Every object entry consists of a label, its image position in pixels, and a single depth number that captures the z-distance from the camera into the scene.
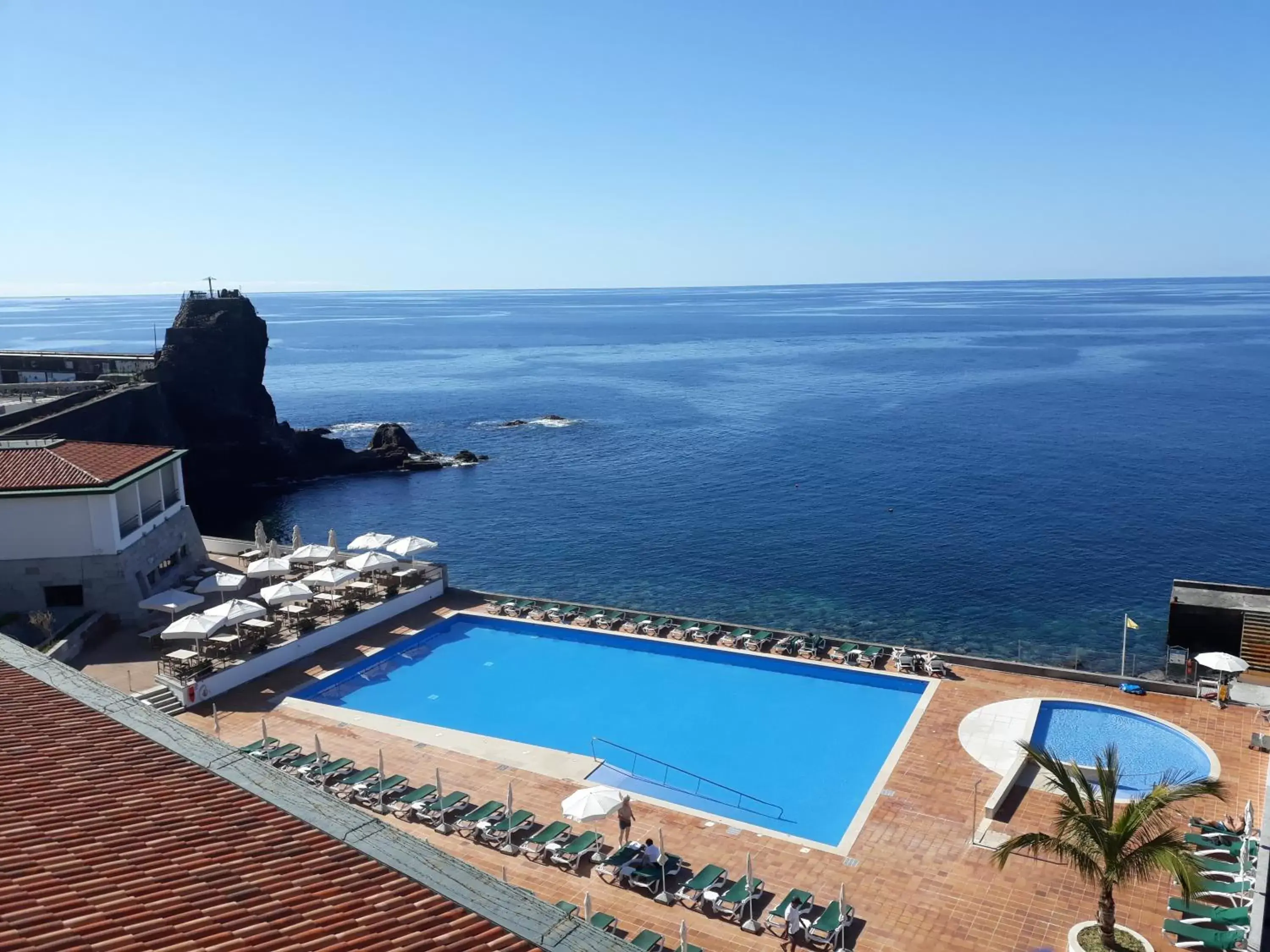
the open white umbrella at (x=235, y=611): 26.30
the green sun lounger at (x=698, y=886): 16.08
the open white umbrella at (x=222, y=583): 30.09
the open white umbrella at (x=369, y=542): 33.47
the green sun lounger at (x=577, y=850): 17.27
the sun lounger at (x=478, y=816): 18.33
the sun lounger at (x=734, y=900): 15.58
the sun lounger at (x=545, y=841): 17.50
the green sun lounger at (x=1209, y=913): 14.38
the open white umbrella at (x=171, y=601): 28.12
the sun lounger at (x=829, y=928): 14.72
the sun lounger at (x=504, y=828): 17.91
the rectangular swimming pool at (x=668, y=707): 21.47
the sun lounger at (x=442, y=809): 18.83
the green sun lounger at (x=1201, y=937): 13.77
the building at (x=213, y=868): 6.54
